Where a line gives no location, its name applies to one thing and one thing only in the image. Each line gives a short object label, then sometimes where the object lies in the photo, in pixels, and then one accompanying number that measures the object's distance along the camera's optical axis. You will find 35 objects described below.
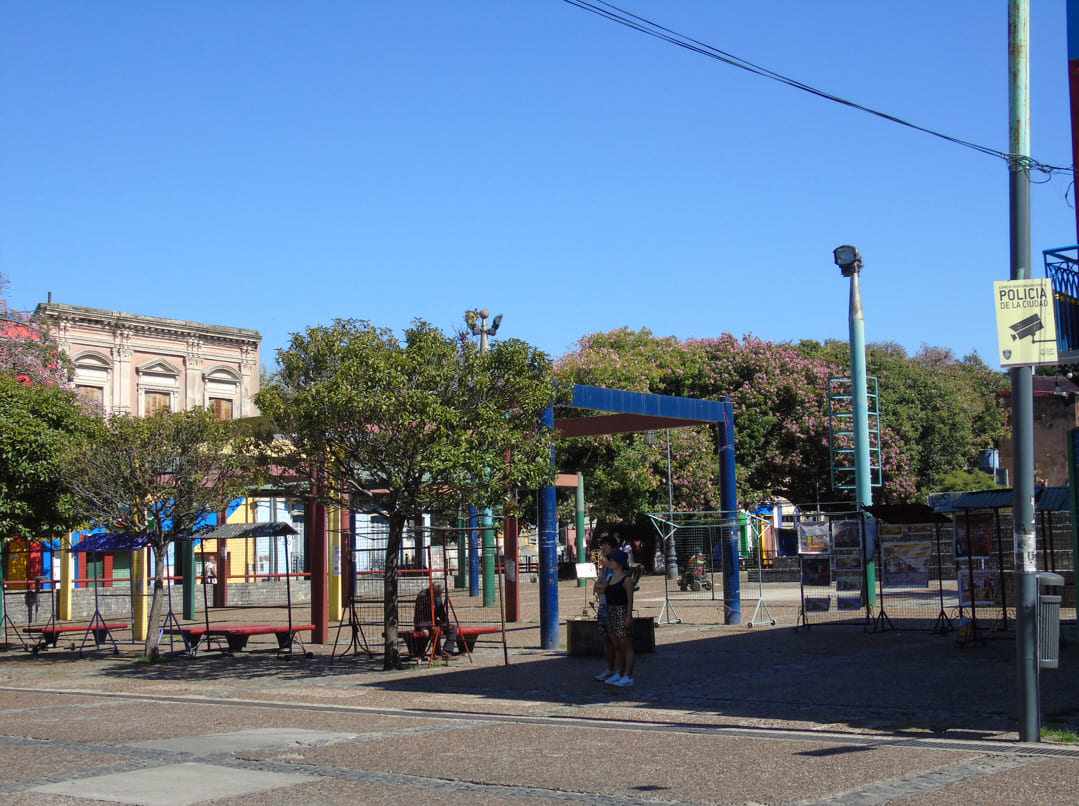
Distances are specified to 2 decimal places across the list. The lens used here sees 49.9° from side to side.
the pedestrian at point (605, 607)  13.43
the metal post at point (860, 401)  24.48
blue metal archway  18.23
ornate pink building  45.62
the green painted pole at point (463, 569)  38.06
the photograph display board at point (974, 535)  17.33
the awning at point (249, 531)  22.05
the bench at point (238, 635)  18.56
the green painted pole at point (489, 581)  29.14
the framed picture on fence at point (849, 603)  18.45
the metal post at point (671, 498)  43.35
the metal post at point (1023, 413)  9.23
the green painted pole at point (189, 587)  27.20
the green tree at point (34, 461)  18.81
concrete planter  16.62
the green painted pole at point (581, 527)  38.58
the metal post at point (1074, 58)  13.38
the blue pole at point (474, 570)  34.97
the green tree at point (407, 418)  15.16
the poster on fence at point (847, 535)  18.91
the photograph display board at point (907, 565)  17.75
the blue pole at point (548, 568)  18.12
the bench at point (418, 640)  16.70
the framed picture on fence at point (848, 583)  18.77
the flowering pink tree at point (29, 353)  30.97
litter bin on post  9.39
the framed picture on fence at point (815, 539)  19.38
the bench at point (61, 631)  20.72
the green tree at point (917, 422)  47.28
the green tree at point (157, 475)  17.98
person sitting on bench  16.94
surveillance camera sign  9.38
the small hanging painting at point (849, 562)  18.88
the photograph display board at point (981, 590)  17.53
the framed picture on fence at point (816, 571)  19.42
